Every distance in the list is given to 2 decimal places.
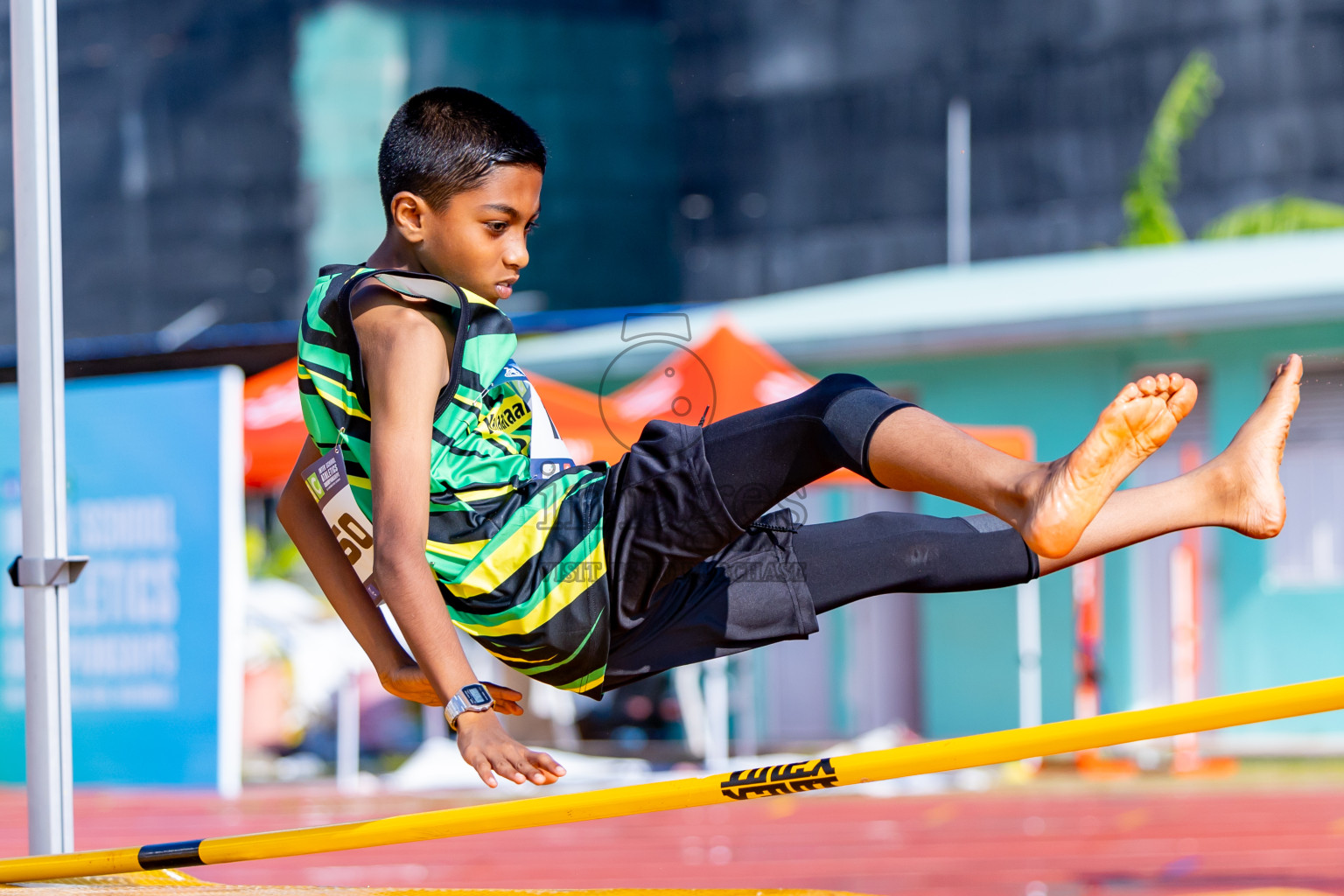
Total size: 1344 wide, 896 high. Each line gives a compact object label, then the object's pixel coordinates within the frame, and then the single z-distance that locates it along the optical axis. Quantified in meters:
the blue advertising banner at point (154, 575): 14.59
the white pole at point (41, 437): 5.67
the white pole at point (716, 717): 14.45
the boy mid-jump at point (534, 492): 4.35
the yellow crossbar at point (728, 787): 3.78
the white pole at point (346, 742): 15.06
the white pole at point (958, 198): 26.48
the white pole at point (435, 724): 16.19
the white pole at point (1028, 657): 14.97
